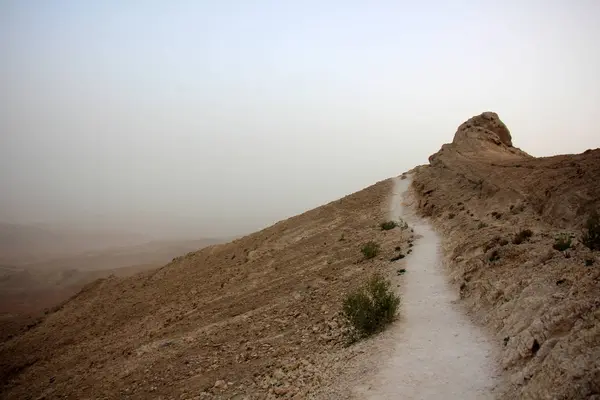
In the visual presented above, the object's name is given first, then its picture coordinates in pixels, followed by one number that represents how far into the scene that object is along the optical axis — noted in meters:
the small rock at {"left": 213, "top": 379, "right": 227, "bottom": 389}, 10.12
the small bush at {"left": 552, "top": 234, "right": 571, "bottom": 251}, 10.32
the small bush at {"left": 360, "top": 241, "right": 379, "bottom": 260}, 17.41
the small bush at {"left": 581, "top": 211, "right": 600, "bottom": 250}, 9.79
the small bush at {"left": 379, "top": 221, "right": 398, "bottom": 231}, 22.30
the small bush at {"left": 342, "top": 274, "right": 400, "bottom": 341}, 10.04
